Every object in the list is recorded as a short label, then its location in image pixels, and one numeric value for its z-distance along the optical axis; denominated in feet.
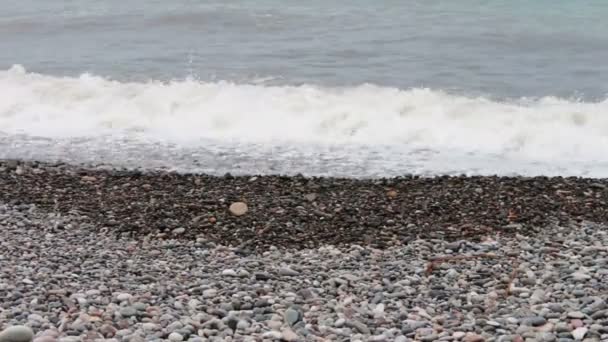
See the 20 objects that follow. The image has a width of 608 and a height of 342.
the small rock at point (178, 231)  40.63
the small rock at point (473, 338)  28.19
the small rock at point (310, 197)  46.42
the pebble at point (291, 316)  29.82
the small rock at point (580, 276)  33.07
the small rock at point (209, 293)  32.27
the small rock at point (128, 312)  30.22
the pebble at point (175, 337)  28.27
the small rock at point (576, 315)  29.50
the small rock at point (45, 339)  27.53
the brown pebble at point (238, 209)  43.62
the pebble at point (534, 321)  29.14
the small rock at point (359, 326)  29.09
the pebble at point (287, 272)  34.78
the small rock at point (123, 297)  31.76
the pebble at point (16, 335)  27.43
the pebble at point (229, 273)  34.73
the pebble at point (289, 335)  28.32
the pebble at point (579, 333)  27.96
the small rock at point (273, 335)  28.50
